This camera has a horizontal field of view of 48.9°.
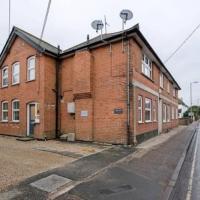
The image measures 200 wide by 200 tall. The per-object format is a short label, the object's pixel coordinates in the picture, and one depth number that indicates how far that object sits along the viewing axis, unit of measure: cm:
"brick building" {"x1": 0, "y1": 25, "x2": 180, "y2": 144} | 1228
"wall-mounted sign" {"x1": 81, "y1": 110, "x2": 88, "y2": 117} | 1355
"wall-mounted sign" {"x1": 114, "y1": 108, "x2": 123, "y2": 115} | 1215
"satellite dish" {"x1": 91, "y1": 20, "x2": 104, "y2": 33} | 1490
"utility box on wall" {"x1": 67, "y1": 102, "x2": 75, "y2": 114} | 1440
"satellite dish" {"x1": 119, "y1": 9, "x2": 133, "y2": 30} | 1313
